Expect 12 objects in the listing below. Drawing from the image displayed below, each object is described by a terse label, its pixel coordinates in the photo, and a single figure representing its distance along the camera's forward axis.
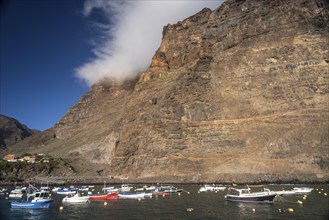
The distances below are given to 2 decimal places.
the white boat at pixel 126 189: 75.38
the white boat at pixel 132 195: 63.14
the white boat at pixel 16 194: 69.15
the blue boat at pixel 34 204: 50.19
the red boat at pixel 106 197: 60.81
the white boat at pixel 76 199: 57.38
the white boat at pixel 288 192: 62.32
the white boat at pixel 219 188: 75.44
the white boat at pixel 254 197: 50.56
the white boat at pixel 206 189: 74.44
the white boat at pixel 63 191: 76.07
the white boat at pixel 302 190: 65.31
